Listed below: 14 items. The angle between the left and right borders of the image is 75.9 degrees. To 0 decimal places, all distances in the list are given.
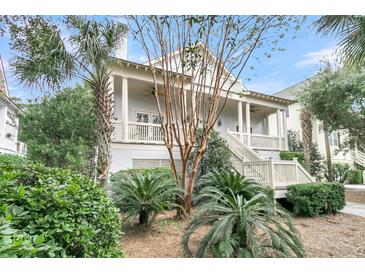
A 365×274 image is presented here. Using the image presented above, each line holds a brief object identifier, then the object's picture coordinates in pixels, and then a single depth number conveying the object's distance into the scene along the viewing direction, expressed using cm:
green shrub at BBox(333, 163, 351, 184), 1237
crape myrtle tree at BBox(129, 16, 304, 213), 461
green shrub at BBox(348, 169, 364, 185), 1273
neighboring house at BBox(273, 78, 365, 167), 1377
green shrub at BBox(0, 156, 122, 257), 155
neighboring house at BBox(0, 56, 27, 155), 791
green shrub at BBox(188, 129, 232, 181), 723
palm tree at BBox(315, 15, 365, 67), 337
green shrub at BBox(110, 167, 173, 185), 589
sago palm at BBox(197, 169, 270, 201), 404
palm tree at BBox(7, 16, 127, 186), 450
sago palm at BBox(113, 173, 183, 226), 399
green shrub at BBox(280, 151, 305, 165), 1102
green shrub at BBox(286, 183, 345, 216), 571
